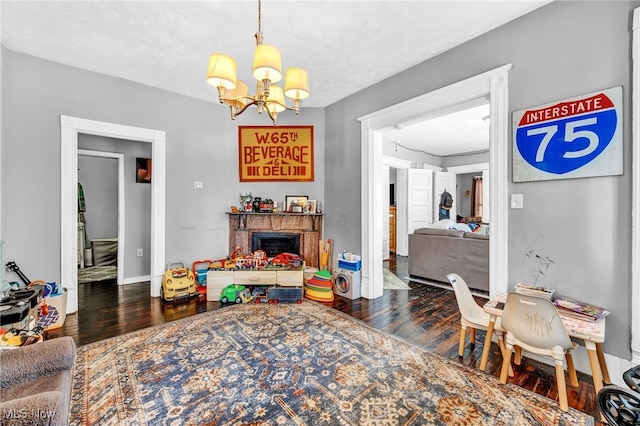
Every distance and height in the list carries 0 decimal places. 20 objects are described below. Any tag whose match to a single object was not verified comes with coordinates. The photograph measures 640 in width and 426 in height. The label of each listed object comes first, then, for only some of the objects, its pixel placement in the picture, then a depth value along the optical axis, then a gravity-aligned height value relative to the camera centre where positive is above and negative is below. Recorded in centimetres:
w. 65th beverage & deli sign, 415 +88
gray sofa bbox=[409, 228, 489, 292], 379 -67
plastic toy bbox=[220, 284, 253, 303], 332 -103
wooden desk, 158 -72
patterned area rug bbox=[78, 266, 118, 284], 436 -109
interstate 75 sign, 179 +52
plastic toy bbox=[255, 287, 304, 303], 336 -104
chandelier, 166 +86
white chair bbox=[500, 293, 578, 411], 159 -73
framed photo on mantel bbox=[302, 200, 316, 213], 414 +5
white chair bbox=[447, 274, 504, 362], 212 -84
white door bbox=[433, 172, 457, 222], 701 +62
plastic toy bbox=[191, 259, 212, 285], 368 -82
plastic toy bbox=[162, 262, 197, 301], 334 -91
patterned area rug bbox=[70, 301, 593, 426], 152 -113
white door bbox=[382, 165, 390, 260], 619 -3
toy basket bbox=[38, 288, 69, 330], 255 -98
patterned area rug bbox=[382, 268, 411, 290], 405 -112
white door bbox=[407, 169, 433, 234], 643 +28
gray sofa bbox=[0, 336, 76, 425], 95 -71
